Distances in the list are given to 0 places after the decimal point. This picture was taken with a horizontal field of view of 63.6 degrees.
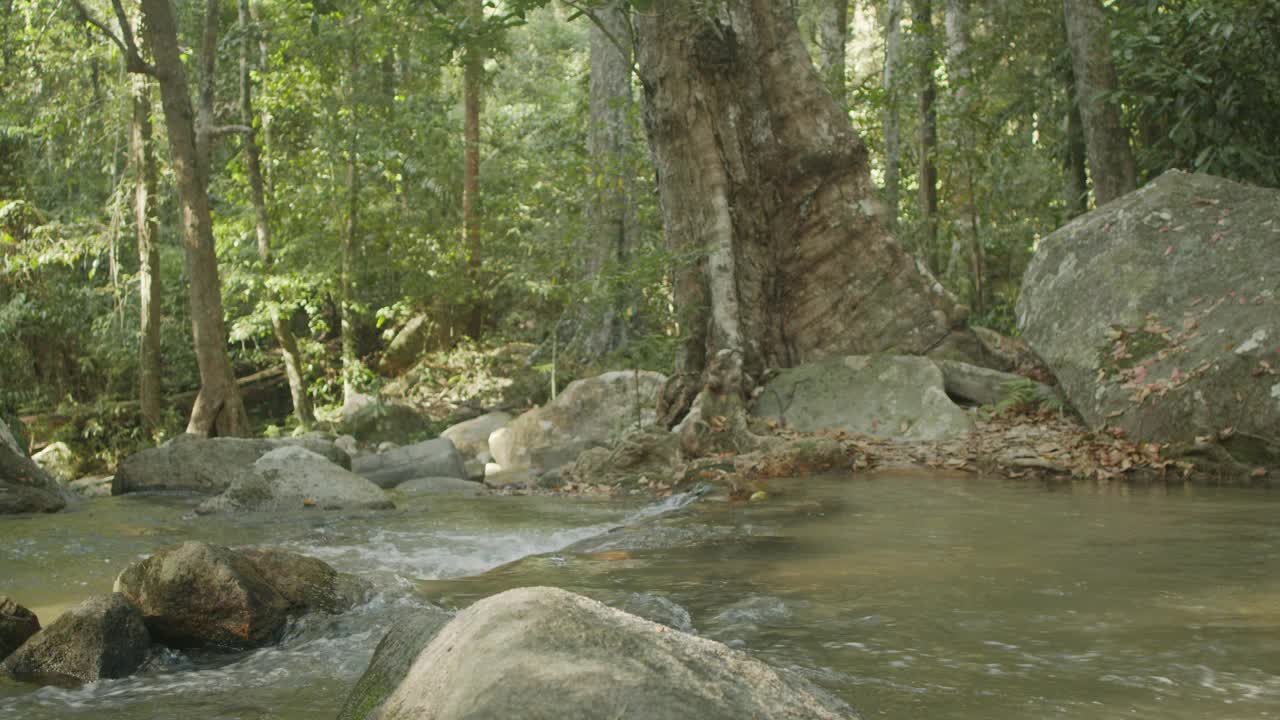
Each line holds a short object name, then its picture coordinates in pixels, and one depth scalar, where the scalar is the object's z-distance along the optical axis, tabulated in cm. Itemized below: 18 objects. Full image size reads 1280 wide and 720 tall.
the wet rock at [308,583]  445
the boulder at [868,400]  974
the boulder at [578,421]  1133
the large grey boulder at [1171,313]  727
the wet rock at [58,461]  1432
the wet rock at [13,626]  393
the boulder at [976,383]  1026
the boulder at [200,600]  405
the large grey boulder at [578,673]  216
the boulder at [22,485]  845
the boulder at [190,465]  1012
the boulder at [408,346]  1903
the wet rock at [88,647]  369
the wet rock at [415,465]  1089
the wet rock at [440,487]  961
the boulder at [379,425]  1503
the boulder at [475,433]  1268
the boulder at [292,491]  816
